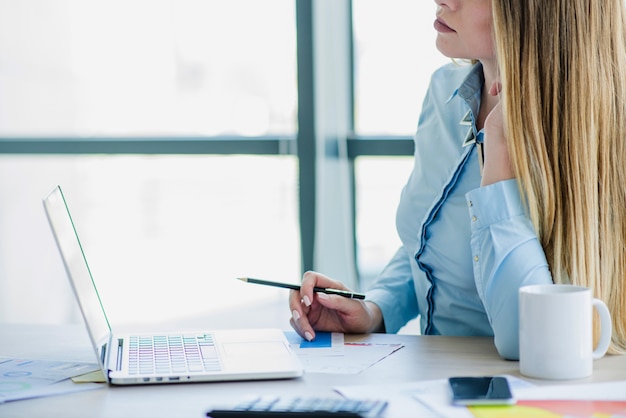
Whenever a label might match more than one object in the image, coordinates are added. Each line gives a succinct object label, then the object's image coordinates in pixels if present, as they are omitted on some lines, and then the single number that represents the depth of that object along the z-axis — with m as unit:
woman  1.89
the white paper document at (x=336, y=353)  1.80
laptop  1.73
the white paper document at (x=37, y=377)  1.72
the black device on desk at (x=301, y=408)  1.54
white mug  1.70
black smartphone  1.62
